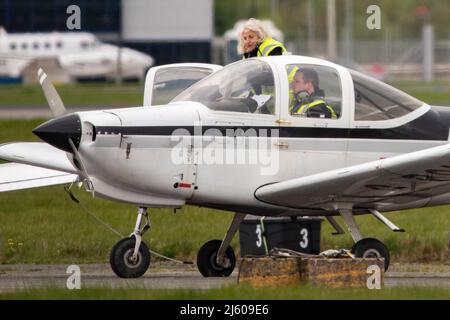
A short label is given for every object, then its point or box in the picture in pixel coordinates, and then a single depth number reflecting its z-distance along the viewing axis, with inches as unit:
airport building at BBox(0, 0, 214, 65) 2347.4
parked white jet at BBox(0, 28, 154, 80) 2405.3
